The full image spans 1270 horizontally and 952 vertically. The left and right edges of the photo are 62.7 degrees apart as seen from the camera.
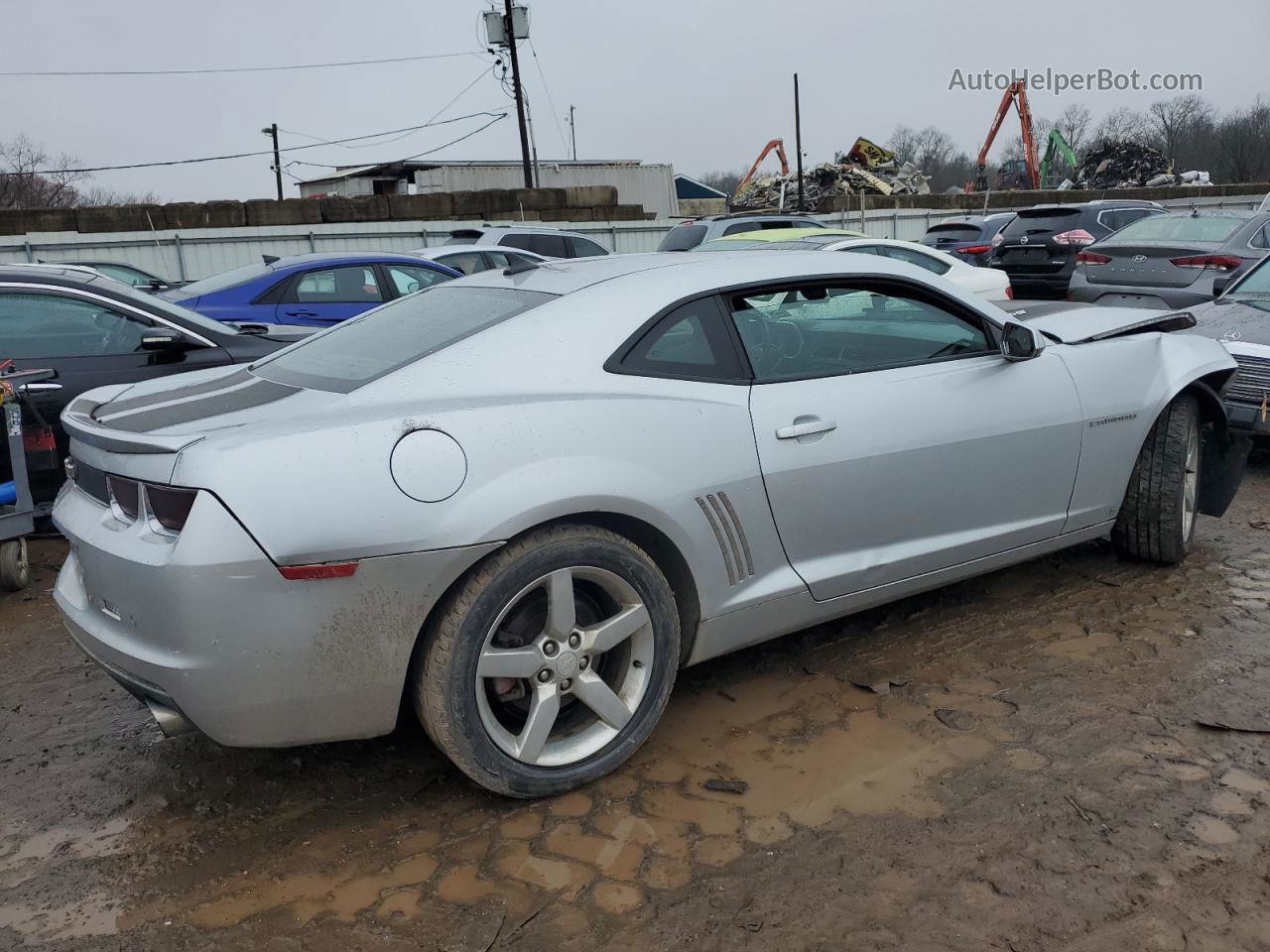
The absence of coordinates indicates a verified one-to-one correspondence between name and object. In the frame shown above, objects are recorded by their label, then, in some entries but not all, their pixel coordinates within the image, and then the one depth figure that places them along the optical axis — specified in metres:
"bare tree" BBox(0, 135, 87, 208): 47.16
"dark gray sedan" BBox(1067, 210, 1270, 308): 9.30
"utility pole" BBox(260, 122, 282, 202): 51.53
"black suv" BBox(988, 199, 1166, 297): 13.64
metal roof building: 37.53
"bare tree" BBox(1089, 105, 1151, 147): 64.50
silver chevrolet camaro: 2.54
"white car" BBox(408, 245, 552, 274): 11.70
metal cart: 4.67
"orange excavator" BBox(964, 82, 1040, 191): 46.56
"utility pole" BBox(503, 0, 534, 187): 30.17
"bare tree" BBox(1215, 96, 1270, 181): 53.59
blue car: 8.94
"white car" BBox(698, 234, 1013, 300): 10.21
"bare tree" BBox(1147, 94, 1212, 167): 63.69
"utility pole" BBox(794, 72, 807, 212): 39.15
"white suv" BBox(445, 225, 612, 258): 14.63
